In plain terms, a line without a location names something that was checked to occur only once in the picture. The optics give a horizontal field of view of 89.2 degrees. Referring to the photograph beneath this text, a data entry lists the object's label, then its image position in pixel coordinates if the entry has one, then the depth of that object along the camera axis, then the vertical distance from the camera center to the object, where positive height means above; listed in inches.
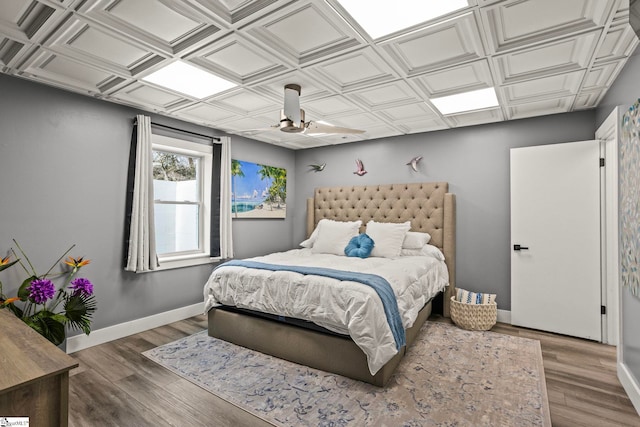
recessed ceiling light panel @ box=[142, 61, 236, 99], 103.1 +46.6
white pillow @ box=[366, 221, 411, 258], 156.2 -10.2
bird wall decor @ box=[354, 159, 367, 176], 196.6 +29.4
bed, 100.3 -36.6
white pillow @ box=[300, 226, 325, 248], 192.6 -14.8
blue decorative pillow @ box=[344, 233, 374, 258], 155.0 -14.6
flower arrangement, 102.1 -28.5
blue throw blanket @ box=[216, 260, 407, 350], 95.7 -21.4
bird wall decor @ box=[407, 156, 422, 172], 177.6 +29.9
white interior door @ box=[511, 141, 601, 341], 130.8 -9.1
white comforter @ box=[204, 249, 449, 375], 91.7 -26.4
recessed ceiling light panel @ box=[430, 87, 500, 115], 121.4 +46.2
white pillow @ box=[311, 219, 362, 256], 168.6 -10.6
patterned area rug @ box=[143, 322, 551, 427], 81.4 -49.9
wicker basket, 139.6 -43.1
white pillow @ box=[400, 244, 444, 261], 158.7 -17.4
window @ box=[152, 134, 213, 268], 155.0 +8.6
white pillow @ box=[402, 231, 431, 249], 161.0 -11.8
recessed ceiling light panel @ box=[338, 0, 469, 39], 70.9 +46.6
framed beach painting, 183.0 +15.7
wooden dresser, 44.2 -23.7
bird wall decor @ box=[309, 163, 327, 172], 213.8 +32.5
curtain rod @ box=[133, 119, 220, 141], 143.9 +41.0
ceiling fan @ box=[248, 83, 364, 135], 114.0 +36.7
